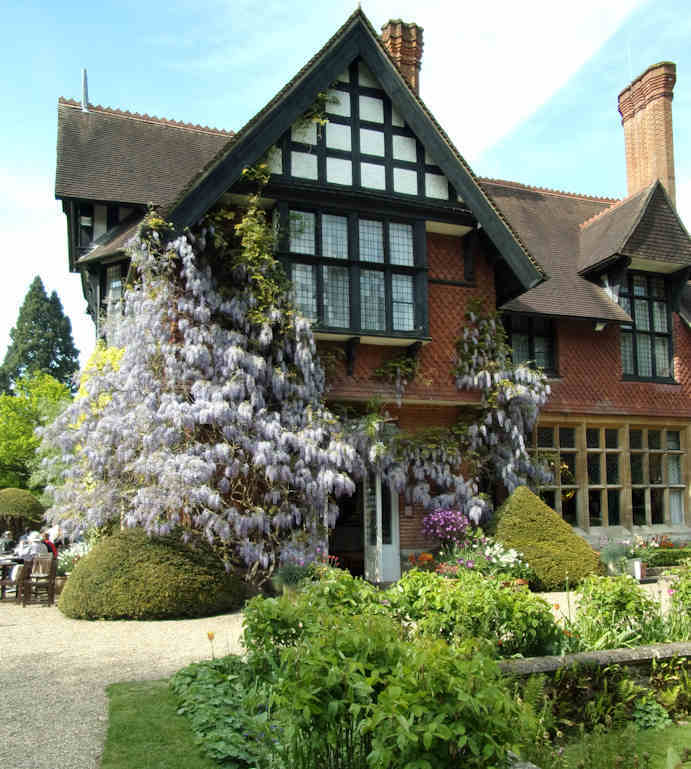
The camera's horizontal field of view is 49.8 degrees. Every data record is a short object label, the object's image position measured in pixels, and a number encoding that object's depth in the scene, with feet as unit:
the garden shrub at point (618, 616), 19.67
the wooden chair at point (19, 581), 34.78
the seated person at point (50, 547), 43.94
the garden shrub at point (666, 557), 43.06
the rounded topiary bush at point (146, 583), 29.53
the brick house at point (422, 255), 38.27
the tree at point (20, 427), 106.73
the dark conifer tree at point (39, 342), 156.87
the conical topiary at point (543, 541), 35.17
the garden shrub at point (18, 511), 77.46
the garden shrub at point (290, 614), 14.79
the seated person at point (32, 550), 41.96
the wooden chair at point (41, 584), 34.95
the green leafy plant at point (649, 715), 17.11
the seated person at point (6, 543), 60.37
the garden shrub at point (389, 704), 9.08
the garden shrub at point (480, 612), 17.07
